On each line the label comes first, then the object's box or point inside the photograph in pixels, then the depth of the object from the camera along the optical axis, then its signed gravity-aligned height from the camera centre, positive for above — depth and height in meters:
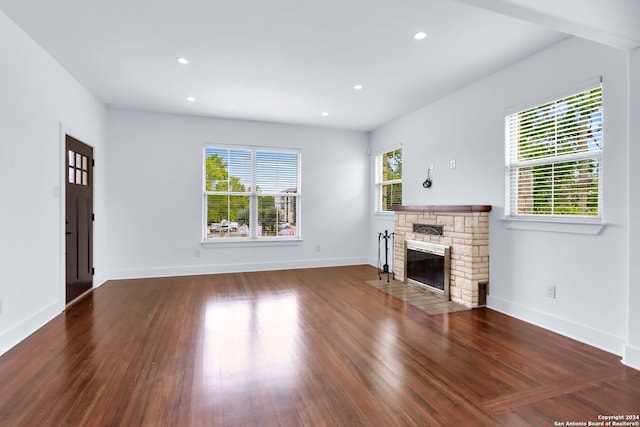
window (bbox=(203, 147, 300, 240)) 6.02 +0.30
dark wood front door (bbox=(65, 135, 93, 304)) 4.03 -0.13
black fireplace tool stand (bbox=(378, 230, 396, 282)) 5.81 -0.83
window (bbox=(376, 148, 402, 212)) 6.06 +0.59
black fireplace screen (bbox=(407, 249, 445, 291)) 4.46 -0.83
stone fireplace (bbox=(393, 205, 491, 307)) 3.94 -0.41
